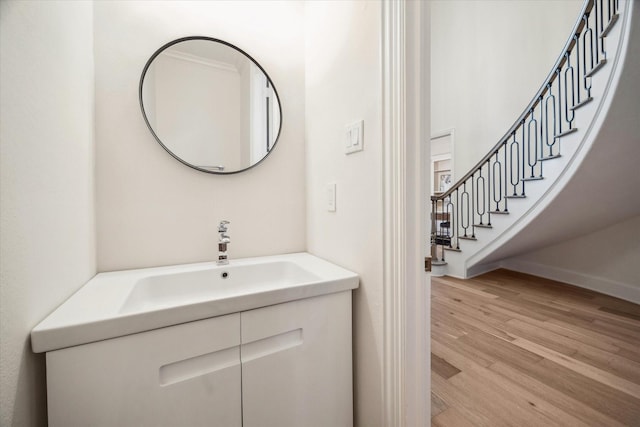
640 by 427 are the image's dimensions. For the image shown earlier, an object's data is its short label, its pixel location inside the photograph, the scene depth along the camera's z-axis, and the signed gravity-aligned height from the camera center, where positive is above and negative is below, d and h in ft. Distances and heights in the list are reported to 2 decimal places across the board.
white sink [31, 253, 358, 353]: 2.05 -0.91
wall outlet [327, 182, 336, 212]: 3.78 +0.22
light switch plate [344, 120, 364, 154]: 3.17 +0.97
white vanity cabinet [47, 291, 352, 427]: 2.07 -1.57
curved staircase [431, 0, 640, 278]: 6.07 +1.31
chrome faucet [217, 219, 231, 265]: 3.84 -0.48
